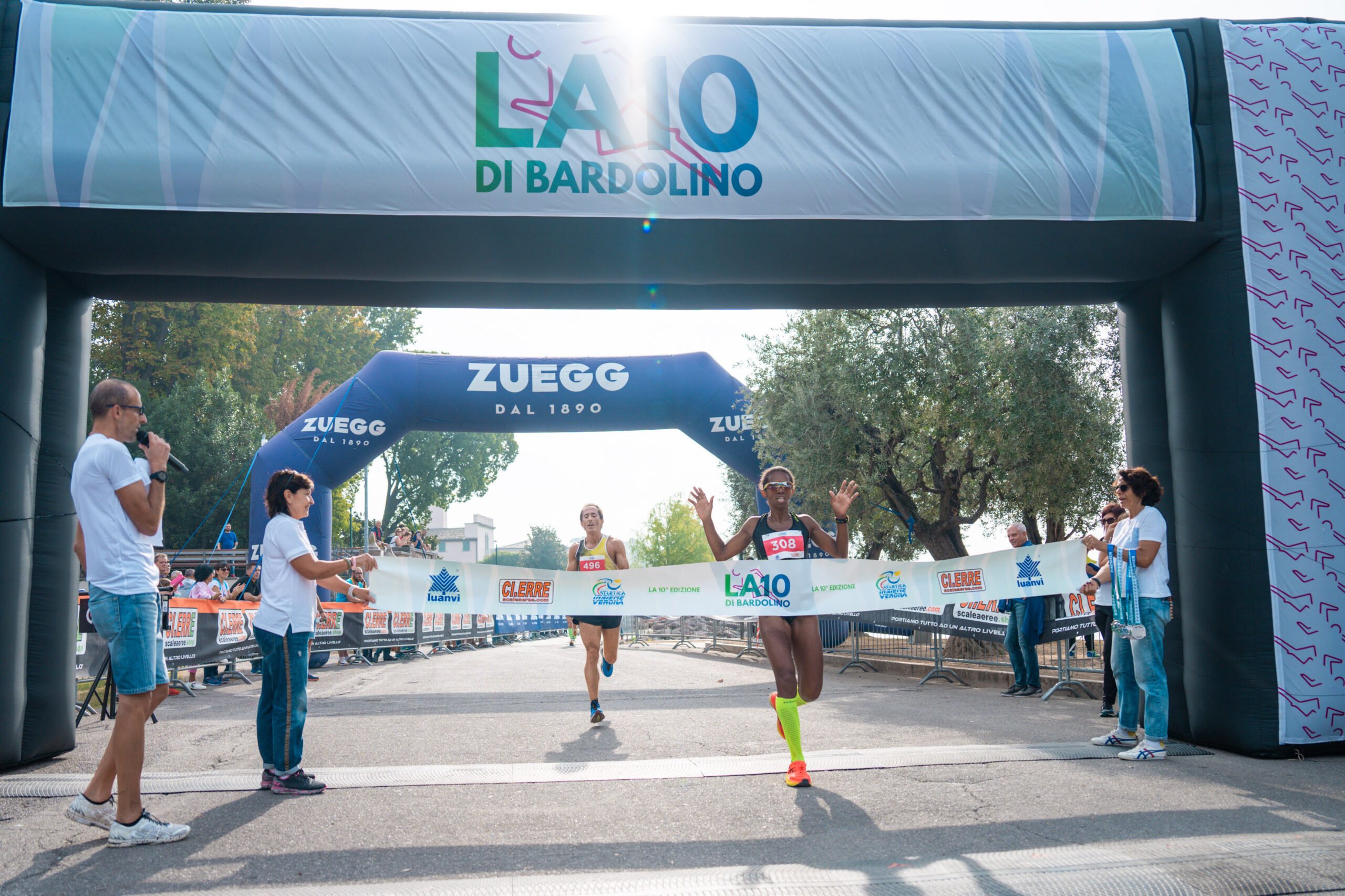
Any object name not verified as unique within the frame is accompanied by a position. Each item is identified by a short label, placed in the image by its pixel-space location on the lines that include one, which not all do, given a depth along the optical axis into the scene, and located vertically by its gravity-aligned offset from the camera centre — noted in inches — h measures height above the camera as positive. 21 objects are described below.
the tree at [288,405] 1339.8 +205.6
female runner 217.2 -4.7
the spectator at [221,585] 566.3 -32.8
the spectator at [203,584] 548.7 -26.3
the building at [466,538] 4020.7 +9.2
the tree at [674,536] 3265.3 +7.2
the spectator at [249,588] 561.9 -30.0
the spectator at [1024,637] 417.7 -47.6
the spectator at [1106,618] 326.3 -31.8
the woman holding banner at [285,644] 207.9 -24.0
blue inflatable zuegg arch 571.2 +87.2
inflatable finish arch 229.5 +91.9
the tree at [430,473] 2166.6 +162.7
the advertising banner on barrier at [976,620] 431.2 -46.6
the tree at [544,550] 4719.5 -59.1
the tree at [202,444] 1326.3 +146.7
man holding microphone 166.9 -8.4
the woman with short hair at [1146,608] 242.4 -19.9
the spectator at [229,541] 881.7 +0.4
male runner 323.6 -9.7
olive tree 551.2 +82.9
